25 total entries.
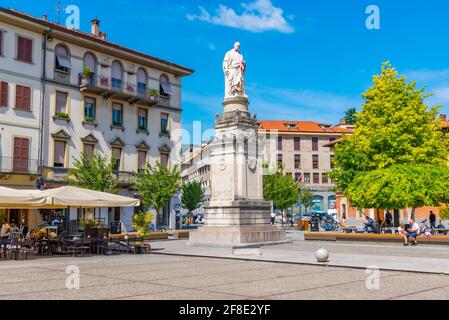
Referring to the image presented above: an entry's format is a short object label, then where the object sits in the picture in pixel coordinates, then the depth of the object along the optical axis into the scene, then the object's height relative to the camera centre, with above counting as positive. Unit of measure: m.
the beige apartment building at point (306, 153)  89.38 +10.06
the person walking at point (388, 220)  34.81 -0.76
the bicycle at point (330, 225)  39.51 -1.29
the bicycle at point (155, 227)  38.17 -1.39
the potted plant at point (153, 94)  42.86 +9.85
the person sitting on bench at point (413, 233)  23.97 -1.15
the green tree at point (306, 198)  79.12 +1.82
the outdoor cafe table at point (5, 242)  17.34 -1.09
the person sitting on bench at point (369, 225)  30.71 -0.99
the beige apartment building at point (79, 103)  33.72 +8.20
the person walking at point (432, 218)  38.12 -0.68
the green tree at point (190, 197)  52.78 +1.33
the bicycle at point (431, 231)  29.37 -1.31
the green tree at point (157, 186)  37.53 +1.77
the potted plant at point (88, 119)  38.30 +6.93
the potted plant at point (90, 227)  20.37 -0.71
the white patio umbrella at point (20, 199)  16.53 +0.37
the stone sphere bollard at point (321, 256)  15.19 -1.40
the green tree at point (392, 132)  33.85 +5.36
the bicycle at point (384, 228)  31.16 -1.21
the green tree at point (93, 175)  33.25 +2.33
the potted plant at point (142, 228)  20.25 -0.75
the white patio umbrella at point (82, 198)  17.22 +0.41
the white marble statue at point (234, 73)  24.38 +6.65
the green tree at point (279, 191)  53.56 +1.91
